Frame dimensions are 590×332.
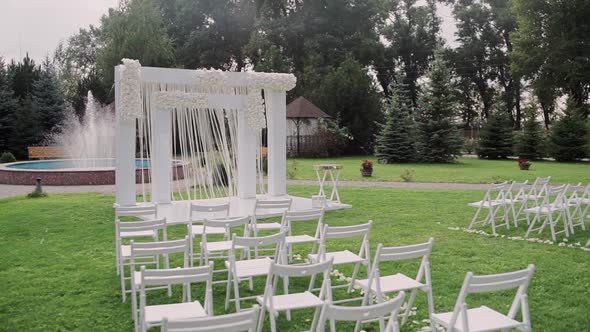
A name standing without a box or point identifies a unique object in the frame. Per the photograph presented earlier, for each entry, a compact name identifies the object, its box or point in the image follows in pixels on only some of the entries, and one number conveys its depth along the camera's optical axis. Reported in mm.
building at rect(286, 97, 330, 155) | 29516
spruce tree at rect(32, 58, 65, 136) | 30531
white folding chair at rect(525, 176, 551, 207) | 9509
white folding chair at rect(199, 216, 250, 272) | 6094
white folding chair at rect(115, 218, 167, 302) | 5943
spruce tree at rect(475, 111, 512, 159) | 29133
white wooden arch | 11195
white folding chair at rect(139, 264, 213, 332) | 3930
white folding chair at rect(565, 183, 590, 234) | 8930
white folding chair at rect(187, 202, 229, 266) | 6617
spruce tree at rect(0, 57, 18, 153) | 29234
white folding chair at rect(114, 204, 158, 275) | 7205
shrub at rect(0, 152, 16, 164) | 24969
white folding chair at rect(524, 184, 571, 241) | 8438
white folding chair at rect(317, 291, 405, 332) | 3127
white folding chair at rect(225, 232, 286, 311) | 4951
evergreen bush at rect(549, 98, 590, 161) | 26906
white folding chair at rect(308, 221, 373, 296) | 5363
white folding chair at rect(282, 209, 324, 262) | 6523
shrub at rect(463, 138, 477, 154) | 31323
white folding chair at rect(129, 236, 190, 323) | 4910
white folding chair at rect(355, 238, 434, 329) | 4461
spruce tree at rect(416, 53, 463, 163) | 26719
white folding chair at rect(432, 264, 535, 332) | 3555
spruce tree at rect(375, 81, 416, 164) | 27078
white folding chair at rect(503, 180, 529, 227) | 9352
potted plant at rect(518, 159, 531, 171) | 21828
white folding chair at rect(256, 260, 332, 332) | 4035
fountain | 17453
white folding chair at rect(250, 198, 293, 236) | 7396
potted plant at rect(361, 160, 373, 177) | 19422
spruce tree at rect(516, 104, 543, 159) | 28250
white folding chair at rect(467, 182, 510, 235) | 9086
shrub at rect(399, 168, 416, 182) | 18125
